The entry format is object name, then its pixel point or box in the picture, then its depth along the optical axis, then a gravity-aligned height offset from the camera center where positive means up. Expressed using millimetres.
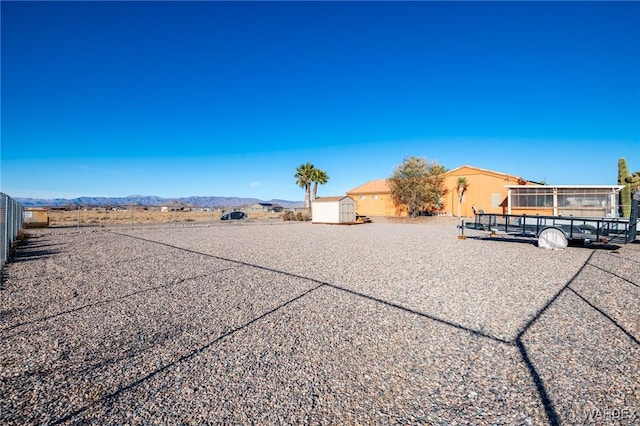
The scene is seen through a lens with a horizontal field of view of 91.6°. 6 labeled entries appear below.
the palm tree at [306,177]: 45156 +5455
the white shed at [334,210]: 28192 +421
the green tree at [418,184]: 35750 +3486
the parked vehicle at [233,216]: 37062 -168
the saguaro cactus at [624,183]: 25641 +2640
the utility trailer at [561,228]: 10500 -528
